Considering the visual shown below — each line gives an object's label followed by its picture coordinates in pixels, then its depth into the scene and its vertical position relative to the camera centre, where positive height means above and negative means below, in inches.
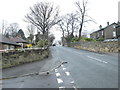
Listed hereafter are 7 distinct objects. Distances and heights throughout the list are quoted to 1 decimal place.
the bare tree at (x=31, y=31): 2001.5 +268.1
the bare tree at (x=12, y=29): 2065.5 +328.2
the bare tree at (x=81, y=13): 1092.0 +350.3
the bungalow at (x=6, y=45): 675.9 -12.8
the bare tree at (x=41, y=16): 962.3 +287.6
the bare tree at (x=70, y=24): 1453.9 +301.3
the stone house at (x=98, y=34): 1604.5 +171.3
